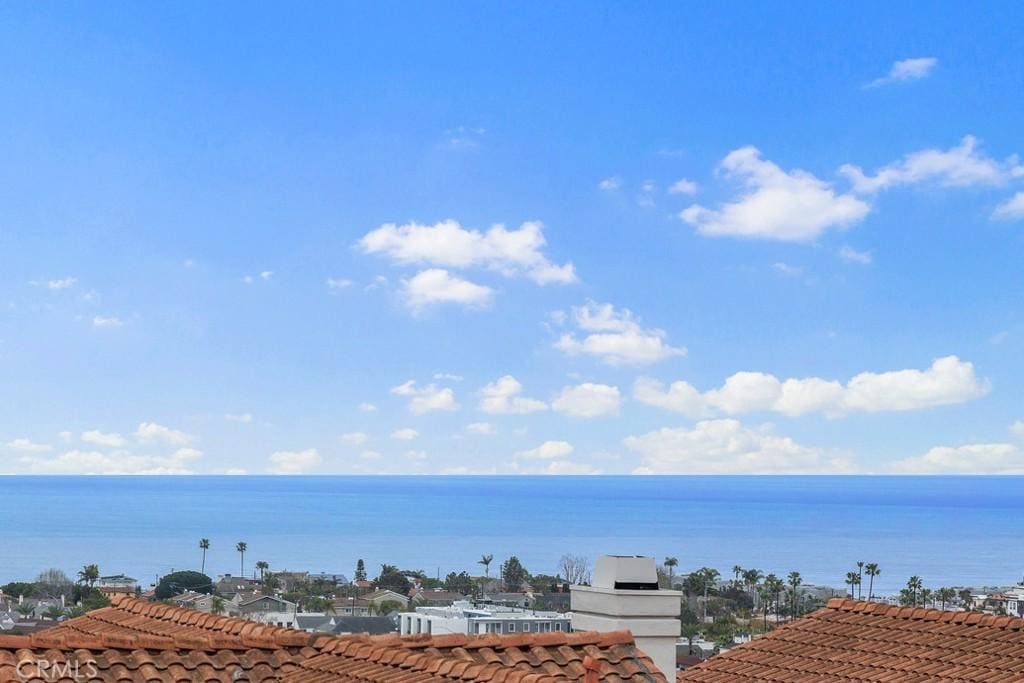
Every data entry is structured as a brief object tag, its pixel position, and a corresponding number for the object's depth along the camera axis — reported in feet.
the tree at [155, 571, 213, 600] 391.45
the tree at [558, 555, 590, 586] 490.65
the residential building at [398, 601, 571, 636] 181.68
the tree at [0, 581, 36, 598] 376.27
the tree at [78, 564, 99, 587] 391.01
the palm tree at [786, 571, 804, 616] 318.06
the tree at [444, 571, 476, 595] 424.46
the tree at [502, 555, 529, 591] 455.63
